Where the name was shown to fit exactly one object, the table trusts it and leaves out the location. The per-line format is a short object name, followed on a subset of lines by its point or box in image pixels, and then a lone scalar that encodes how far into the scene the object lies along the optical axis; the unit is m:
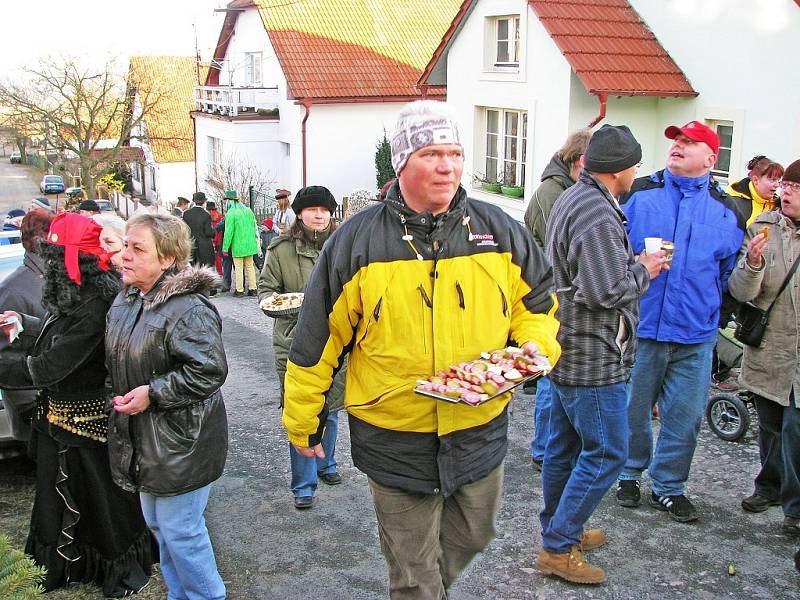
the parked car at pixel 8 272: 5.37
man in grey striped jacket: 3.92
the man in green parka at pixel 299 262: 5.14
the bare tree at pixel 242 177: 28.34
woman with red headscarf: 4.07
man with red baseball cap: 4.48
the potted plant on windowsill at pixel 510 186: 16.94
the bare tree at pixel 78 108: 41.47
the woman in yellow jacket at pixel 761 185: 6.99
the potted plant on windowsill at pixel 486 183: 17.66
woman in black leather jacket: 3.66
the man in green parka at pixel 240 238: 14.12
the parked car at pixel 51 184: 53.04
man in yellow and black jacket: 2.94
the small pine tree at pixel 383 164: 25.30
